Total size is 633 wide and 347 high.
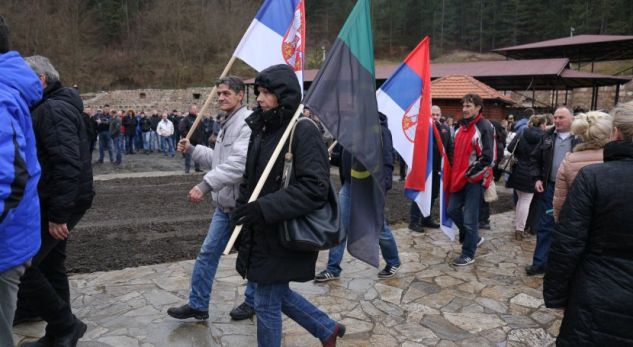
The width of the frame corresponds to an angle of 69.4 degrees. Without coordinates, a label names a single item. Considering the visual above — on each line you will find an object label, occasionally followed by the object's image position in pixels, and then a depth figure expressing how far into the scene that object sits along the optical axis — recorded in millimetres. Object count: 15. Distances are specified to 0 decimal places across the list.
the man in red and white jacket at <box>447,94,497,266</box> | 5227
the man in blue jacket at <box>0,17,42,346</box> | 2006
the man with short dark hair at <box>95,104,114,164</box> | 16047
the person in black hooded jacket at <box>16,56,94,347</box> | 2938
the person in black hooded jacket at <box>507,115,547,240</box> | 6465
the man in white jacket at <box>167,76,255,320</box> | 3574
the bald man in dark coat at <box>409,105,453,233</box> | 7209
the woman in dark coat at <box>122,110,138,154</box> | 19253
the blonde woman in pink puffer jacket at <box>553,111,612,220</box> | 3766
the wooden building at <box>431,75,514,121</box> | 20234
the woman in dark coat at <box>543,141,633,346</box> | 2275
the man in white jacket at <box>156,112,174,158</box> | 18344
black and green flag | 3014
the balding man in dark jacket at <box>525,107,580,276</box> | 5238
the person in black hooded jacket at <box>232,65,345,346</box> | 2531
